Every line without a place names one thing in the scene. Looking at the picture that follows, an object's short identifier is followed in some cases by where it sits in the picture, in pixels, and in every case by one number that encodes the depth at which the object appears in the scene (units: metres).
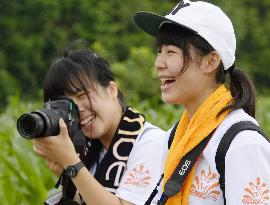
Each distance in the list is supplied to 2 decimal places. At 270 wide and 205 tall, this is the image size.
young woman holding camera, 5.27
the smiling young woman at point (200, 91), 4.31
